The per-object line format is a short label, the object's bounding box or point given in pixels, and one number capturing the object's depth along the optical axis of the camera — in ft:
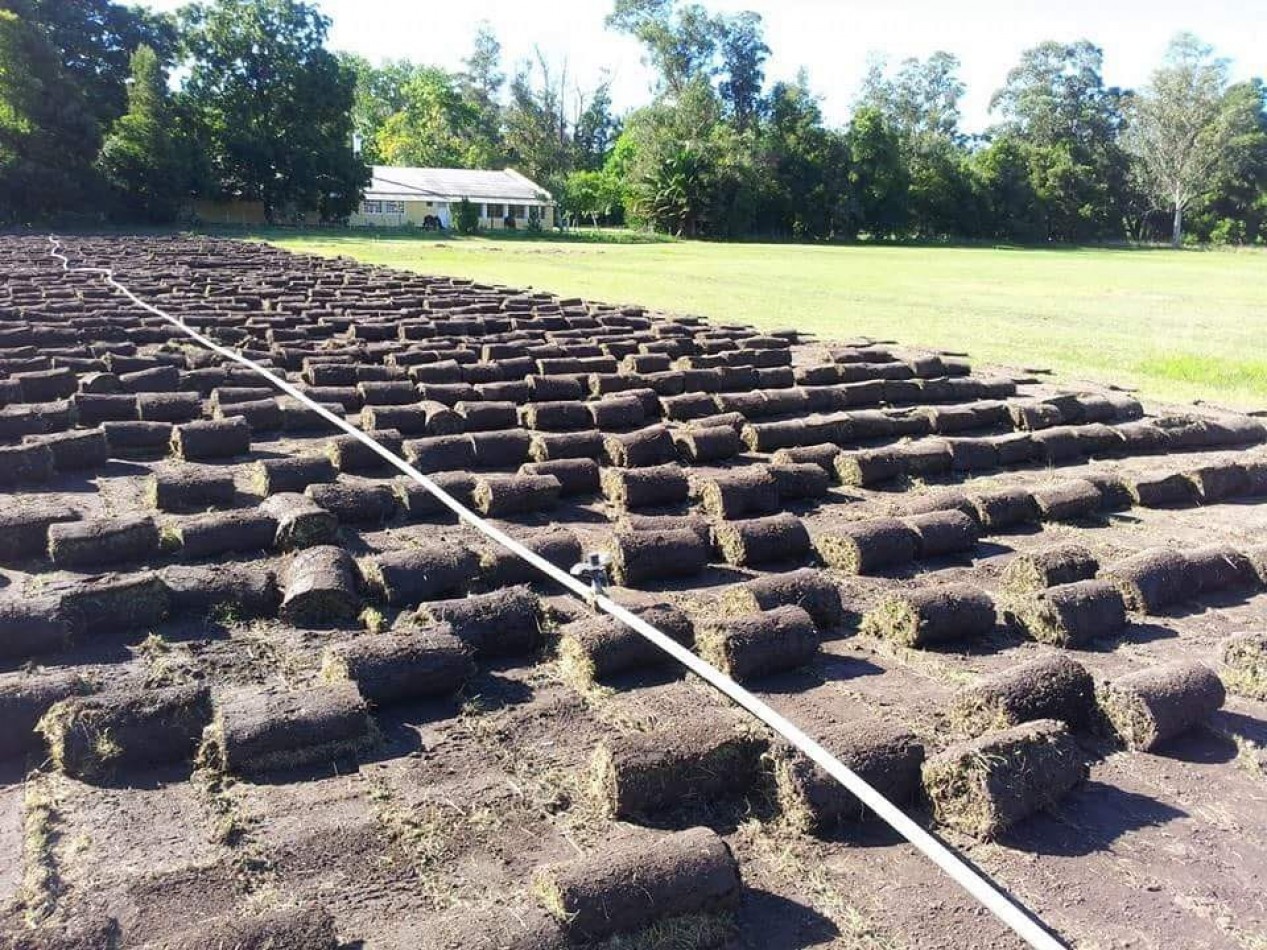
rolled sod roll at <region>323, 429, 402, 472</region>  28.78
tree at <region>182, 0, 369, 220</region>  211.20
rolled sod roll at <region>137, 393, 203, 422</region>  32.81
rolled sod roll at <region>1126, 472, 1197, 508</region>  27.78
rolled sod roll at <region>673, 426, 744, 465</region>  31.58
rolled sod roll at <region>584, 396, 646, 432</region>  35.09
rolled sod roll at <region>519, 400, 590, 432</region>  34.68
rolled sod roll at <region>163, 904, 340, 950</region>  9.57
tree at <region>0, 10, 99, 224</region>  173.47
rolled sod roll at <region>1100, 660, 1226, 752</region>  14.73
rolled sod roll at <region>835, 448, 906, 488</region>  29.37
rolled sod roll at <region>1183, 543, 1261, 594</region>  21.11
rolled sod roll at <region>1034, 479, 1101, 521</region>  26.12
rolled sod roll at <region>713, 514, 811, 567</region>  22.20
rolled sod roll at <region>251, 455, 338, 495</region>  25.89
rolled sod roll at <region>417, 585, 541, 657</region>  17.31
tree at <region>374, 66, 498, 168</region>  337.11
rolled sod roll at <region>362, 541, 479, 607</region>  19.40
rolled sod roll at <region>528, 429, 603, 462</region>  30.37
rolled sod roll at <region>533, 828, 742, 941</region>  10.43
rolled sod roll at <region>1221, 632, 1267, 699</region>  16.69
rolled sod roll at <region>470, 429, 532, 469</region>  30.19
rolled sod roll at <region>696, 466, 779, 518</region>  25.71
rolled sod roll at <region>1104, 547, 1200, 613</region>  20.06
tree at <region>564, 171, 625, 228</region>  280.92
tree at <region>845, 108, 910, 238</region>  253.85
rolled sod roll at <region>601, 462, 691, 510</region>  26.45
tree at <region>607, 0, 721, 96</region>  289.94
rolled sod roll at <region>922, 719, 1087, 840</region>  12.49
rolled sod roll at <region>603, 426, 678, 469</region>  30.22
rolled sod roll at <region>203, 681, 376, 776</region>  13.52
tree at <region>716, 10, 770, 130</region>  293.43
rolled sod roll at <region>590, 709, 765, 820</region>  12.67
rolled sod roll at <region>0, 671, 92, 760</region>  13.84
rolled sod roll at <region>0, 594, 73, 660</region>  16.44
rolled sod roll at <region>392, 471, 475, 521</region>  25.23
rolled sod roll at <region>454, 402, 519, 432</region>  34.42
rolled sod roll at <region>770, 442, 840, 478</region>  30.25
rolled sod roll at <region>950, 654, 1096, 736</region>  14.83
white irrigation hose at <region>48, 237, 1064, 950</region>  9.07
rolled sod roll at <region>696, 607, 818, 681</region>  16.55
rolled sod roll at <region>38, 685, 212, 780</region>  13.39
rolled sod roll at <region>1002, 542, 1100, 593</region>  20.68
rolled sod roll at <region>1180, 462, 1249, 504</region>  28.40
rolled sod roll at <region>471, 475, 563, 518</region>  25.36
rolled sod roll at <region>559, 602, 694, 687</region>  16.39
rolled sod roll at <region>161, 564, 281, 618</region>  18.44
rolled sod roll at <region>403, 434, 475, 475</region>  29.12
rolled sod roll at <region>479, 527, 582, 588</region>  20.81
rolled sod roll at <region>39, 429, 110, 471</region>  27.76
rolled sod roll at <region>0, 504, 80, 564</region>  20.71
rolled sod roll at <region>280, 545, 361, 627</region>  18.35
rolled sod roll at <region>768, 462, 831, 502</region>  27.71
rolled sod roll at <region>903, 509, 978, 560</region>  23.04
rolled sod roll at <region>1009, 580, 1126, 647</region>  18.47
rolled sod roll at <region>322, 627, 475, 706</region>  15.40
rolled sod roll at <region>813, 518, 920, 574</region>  22.02
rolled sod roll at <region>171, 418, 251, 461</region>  29.60
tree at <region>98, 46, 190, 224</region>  184.96
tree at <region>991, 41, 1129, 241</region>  284.41
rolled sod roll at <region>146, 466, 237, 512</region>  24.68
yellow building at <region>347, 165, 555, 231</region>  266.98
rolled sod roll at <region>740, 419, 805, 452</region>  32.76
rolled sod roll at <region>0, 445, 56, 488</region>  26.07
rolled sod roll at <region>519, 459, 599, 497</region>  27.45
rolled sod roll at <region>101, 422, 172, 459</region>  29.86
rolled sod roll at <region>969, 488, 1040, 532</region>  25.25
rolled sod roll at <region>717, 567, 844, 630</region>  18.78
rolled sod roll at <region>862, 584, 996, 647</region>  18.10
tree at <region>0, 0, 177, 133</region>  198.80
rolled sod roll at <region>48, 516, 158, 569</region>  20.49
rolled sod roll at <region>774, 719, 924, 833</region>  12.57
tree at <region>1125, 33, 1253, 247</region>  284.61
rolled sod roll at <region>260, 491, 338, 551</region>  21.88
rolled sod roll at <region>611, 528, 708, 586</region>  21.01
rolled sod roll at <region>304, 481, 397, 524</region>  23.80
